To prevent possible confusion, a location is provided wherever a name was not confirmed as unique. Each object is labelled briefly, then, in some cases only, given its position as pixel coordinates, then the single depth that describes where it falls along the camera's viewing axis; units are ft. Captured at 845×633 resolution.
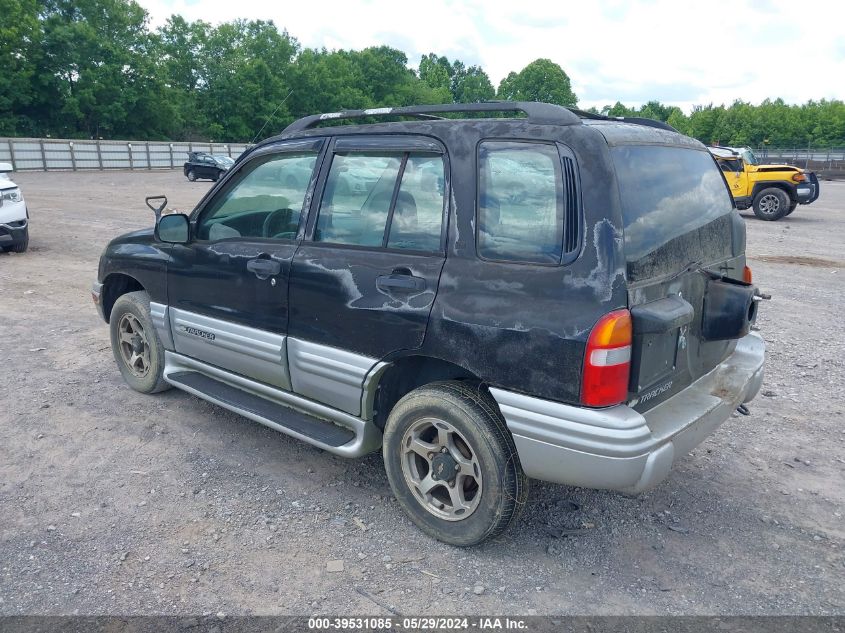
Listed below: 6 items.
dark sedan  105.40
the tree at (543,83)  361.71
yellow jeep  56.03
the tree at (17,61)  150.71
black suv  8.98
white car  33.50
